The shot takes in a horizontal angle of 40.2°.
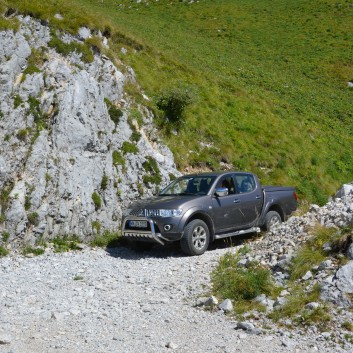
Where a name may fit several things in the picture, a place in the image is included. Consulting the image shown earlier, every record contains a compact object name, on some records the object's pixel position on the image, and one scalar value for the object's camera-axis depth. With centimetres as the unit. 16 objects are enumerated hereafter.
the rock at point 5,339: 622
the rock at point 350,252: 792
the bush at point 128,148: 1413
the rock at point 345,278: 730
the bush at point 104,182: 1284
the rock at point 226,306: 736
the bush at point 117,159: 1361
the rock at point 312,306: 702
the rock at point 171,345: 615
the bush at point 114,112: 1472
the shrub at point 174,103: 1772
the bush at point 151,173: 1398
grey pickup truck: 1064
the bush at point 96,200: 1244
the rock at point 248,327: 659
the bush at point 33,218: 1129
